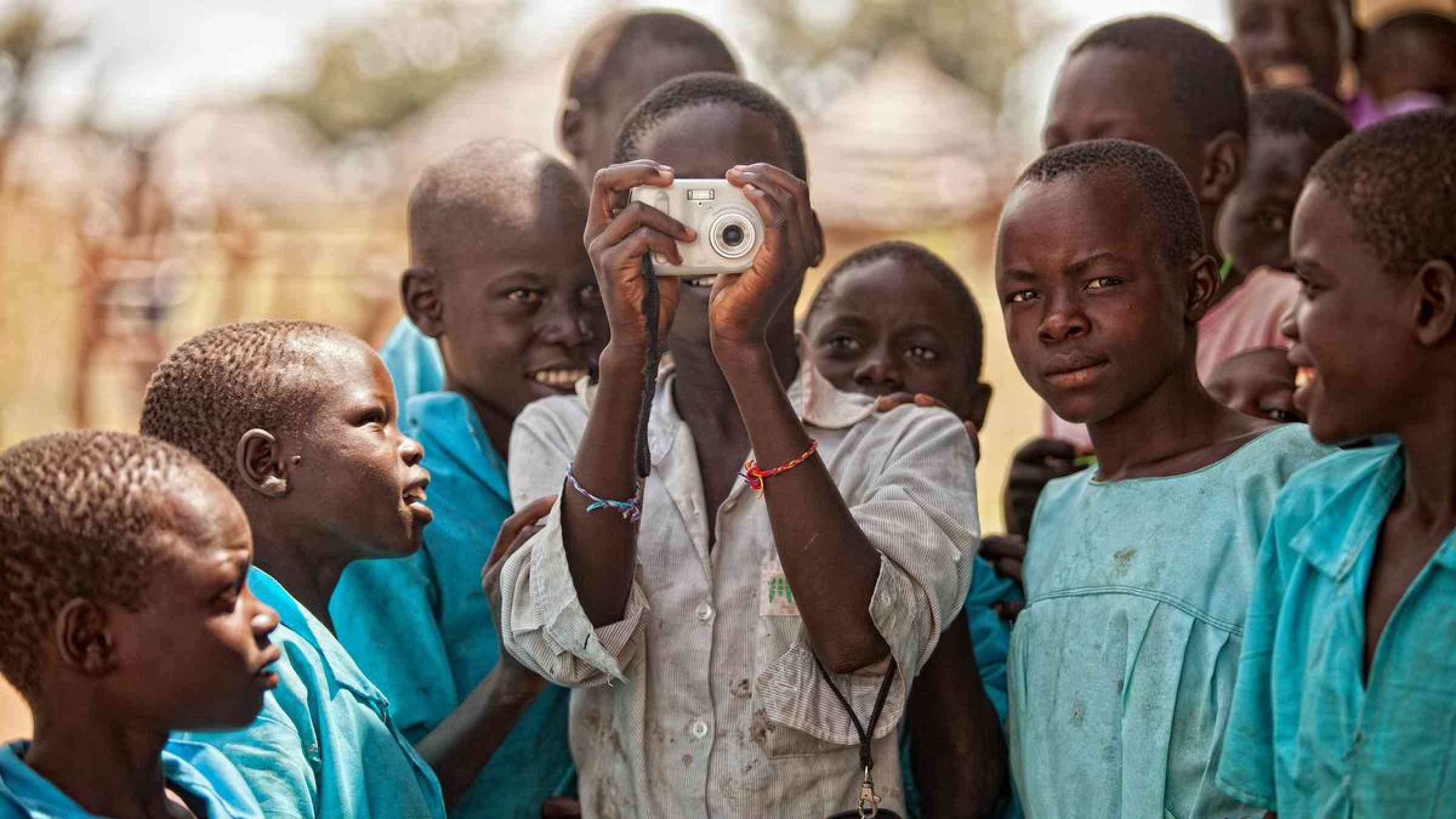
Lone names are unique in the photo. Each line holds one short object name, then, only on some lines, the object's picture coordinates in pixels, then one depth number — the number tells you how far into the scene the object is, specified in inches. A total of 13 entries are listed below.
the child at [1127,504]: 88.4
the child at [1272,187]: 149.8
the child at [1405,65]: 199.0
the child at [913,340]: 113.8
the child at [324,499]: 89.3
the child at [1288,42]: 185.5
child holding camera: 87.6
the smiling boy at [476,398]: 106.8
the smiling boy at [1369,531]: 74.4
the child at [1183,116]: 135.9
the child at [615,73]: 153.0
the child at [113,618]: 72.1
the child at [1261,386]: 114.4
